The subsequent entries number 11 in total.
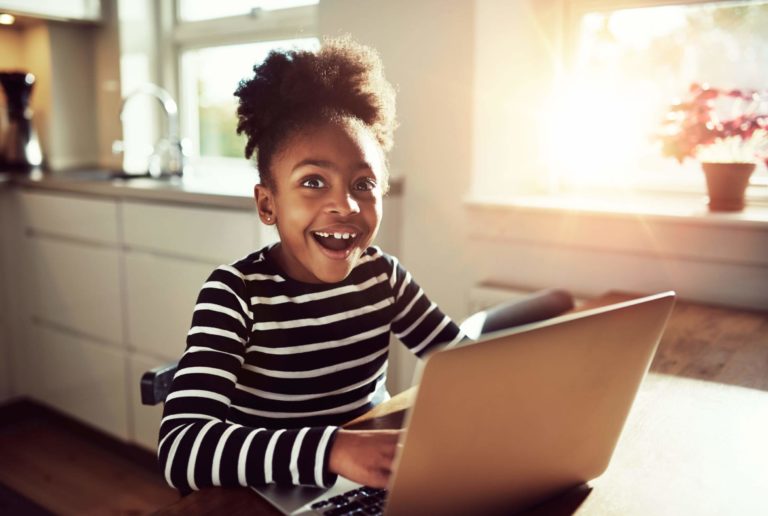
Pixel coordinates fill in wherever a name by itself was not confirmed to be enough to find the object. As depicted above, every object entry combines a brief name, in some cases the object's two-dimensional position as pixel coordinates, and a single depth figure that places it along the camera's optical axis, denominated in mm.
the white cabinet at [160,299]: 1991
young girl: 817
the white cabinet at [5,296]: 2514
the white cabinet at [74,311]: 2236
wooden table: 593
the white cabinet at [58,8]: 2398
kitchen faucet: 2451
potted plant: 1487
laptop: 446
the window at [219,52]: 2412
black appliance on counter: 2613
